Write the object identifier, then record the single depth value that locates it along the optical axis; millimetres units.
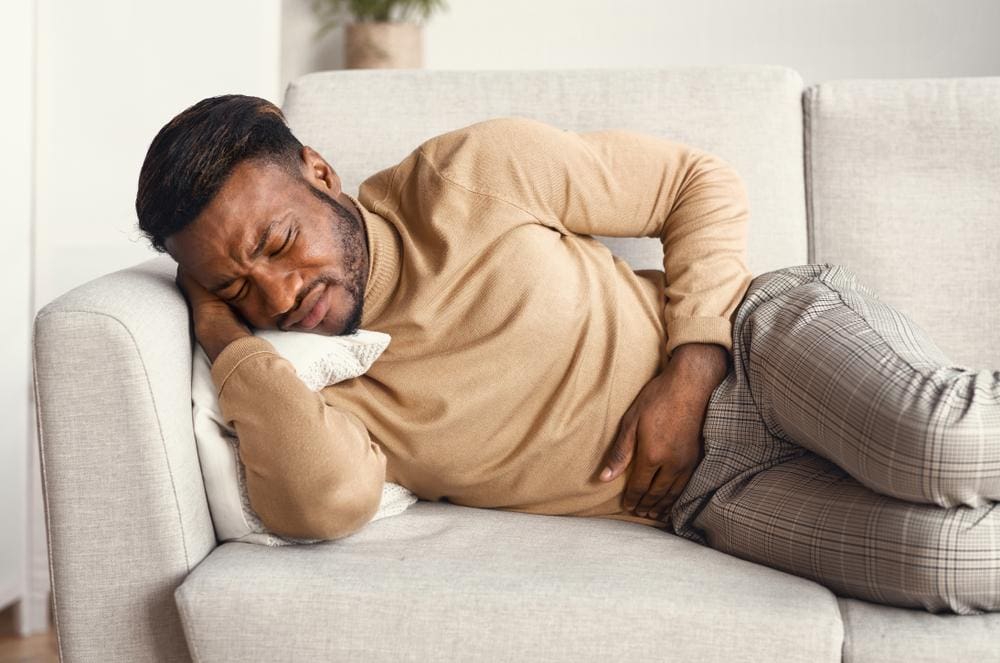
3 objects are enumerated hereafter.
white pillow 1258
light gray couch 1074
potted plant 3049
